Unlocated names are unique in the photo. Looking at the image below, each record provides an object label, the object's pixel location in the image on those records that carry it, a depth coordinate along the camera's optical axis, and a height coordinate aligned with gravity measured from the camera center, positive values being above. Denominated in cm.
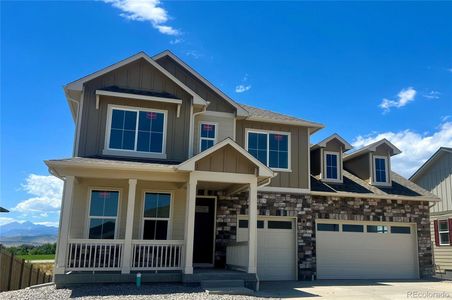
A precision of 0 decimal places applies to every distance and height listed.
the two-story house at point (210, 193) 1097 +104
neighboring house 1752 +107
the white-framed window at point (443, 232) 1766 -2
